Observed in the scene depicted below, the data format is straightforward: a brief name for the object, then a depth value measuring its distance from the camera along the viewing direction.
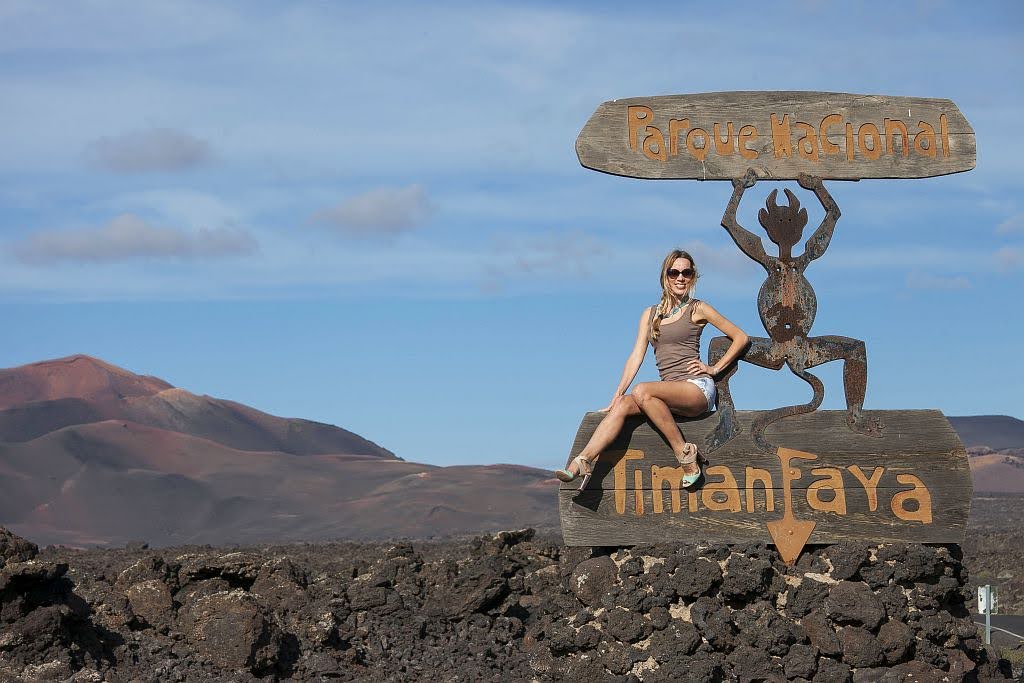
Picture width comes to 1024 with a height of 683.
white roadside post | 16.52
